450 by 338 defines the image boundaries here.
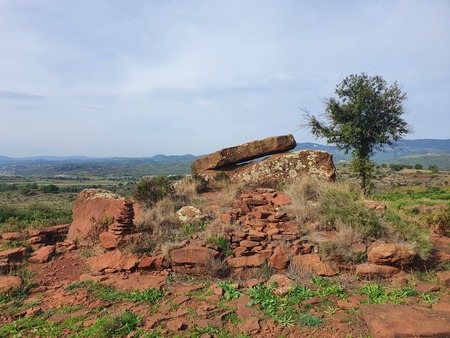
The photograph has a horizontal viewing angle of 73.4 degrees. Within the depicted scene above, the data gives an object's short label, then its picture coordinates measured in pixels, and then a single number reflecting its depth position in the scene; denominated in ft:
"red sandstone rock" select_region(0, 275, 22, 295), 18.56
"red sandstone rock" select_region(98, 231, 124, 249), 23.09
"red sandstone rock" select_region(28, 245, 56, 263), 23.42
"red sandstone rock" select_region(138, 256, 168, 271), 20.77
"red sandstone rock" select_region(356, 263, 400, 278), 17.87
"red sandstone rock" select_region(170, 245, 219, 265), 19.93
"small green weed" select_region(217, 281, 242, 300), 16.57
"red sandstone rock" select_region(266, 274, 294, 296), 16.39
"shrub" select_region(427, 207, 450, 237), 25.91
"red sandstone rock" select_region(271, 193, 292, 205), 26.77
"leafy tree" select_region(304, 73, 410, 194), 65.36
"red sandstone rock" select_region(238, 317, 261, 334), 13.38
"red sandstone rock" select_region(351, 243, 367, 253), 19.17
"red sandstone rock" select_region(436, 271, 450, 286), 16.66
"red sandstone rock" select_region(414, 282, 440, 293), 16.11
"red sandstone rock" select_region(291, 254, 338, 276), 18.61
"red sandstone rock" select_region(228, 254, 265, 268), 20.09
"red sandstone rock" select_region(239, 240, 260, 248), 21.26
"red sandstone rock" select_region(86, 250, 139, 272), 21.02
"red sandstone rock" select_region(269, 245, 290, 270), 19.71
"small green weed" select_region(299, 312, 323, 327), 13.56
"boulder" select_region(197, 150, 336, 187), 37.24
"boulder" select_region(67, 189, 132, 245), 27.32
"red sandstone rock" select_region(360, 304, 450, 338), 11.91
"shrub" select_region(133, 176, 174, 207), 31.73
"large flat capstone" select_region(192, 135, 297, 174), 42.91
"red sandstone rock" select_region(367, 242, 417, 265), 17.94
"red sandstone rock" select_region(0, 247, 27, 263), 23.20
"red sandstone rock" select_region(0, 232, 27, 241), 28.31
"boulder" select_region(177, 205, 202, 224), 26.40
